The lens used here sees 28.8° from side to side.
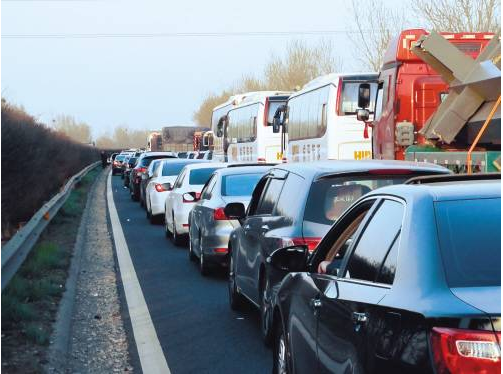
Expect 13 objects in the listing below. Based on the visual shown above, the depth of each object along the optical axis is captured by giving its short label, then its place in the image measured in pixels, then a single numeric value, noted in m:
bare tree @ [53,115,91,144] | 196.25
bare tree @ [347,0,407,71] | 41.28
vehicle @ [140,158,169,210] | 28.89
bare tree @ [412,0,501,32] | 32.53
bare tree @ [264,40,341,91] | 66.44
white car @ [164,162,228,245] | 17.33
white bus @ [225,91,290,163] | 32.56
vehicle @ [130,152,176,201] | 34.53
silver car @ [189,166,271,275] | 12.98
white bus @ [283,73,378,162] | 22.55
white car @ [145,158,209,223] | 23.05
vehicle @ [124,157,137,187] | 48.54
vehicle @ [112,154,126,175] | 71.62
